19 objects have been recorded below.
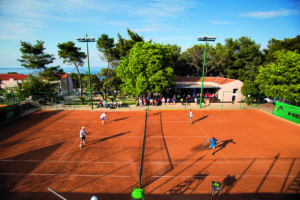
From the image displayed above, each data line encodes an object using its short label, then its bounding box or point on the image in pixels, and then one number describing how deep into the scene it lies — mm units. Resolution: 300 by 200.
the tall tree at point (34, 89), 24453
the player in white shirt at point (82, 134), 12516
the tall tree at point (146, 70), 22328
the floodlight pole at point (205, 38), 21259
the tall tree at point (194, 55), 45562
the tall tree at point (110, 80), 29703
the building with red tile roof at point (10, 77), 39044
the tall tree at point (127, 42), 32188
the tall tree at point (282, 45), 30219
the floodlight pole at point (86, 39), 20656
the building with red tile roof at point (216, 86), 27383
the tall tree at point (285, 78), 19031
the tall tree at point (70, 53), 31453
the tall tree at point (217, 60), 41312
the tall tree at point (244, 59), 34812
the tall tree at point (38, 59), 31422
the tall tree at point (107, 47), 34438
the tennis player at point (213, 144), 11320
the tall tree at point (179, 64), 45000
